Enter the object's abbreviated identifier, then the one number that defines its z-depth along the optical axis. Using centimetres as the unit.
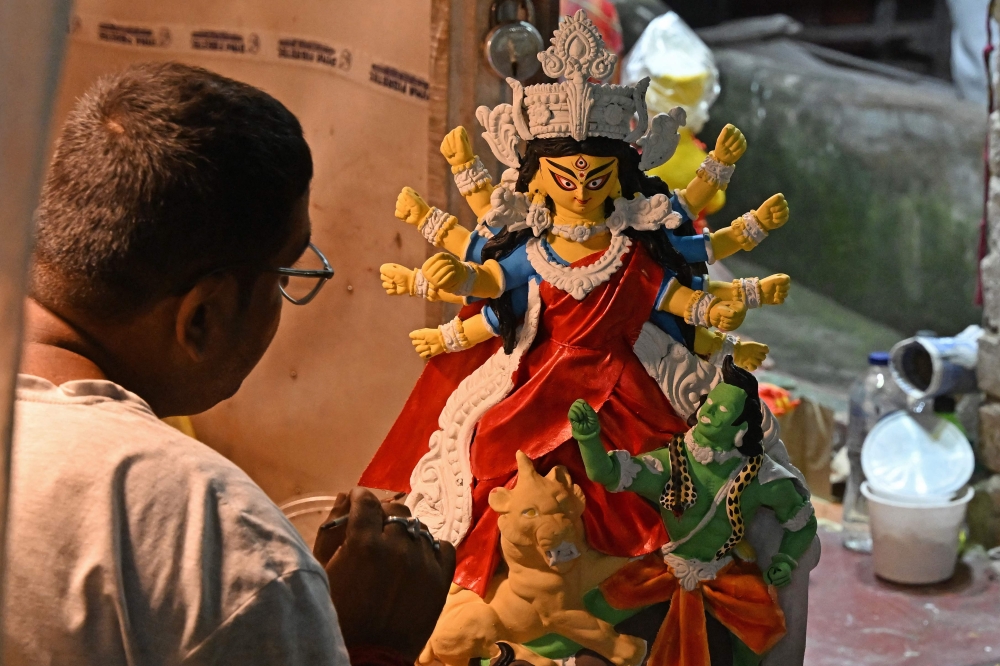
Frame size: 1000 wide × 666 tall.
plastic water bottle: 343
